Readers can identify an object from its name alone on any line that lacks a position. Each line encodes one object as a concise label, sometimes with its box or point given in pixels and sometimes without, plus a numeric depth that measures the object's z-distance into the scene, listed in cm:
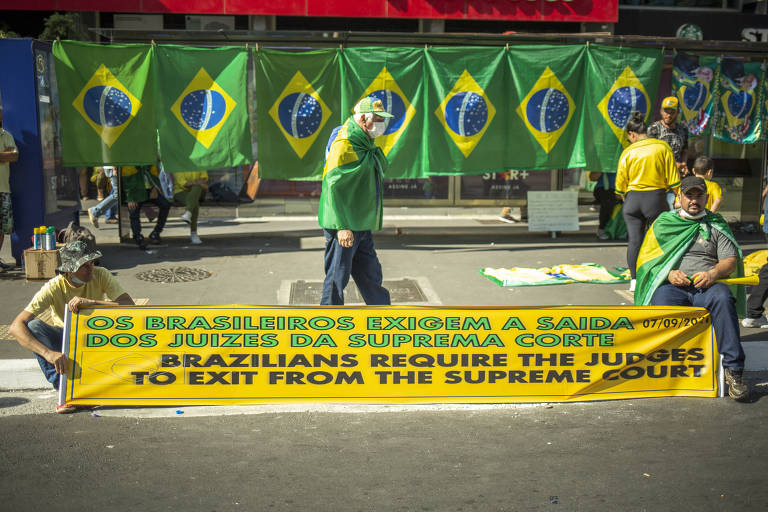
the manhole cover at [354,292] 809
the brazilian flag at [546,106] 1124
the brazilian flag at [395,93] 1092
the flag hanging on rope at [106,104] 1027
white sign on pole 1209
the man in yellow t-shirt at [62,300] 513
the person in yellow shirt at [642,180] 812
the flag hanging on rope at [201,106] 1060
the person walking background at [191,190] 1116
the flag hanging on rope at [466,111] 1109
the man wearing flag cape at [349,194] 639
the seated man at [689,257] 576
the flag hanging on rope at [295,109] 1084
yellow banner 518
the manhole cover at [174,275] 896
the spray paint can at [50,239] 894
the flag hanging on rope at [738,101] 1192
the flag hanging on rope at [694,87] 1161
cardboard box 886
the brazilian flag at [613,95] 1133
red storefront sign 1502
